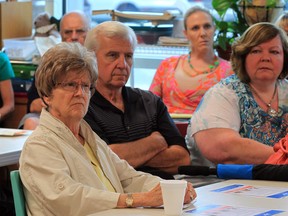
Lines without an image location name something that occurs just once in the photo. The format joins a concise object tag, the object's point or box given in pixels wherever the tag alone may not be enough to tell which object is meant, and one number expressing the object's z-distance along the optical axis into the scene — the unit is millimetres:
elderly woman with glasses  3458
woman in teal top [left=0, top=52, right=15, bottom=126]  7664
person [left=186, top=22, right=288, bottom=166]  5042
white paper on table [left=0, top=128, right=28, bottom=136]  5575
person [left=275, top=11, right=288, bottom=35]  6692
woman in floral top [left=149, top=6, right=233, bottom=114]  7113
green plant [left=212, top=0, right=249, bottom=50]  7424
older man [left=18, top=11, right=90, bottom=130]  7675
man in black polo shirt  4889
